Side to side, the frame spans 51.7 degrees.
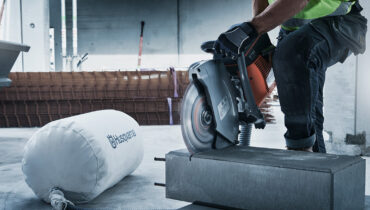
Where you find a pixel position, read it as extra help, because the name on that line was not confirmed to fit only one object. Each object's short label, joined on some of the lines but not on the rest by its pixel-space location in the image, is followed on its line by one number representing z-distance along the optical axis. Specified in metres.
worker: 1.91
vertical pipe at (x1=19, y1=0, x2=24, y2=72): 8.17
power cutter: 1.91
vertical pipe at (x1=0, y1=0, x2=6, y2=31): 7.51
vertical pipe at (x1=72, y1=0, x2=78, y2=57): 11.34
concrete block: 1.56
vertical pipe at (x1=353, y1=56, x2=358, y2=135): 3.40
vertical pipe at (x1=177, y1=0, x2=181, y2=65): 12.09
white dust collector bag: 2.12
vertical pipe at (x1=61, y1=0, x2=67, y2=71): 10.51
